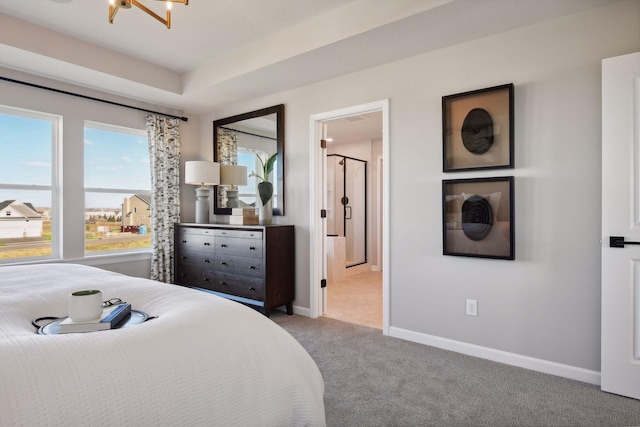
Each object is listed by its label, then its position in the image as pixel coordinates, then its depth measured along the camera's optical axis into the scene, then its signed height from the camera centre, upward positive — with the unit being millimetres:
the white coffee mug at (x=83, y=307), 1140 -294
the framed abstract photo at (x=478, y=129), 2594 +616
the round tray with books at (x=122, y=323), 1141 -367
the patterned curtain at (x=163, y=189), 4340 +296
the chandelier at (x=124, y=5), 1864 +1079
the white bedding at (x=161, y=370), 828 -412
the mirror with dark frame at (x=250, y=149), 4004 +750
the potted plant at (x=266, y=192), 3898 +221
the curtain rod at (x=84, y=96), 3343 +1212
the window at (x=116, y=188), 3975 +283
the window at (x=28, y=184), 3410 +281
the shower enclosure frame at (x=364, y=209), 6461 +64
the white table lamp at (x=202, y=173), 4164 +461
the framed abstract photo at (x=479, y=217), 2590 -36
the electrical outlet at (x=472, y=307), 2748 -718
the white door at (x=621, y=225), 2090 -75
